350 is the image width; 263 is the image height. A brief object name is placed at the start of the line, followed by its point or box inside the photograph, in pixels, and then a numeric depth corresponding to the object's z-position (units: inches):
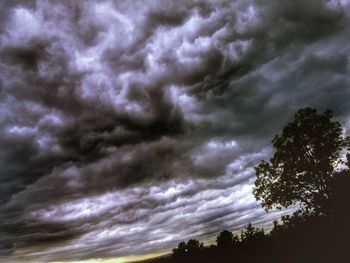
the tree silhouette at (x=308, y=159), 1625.2
